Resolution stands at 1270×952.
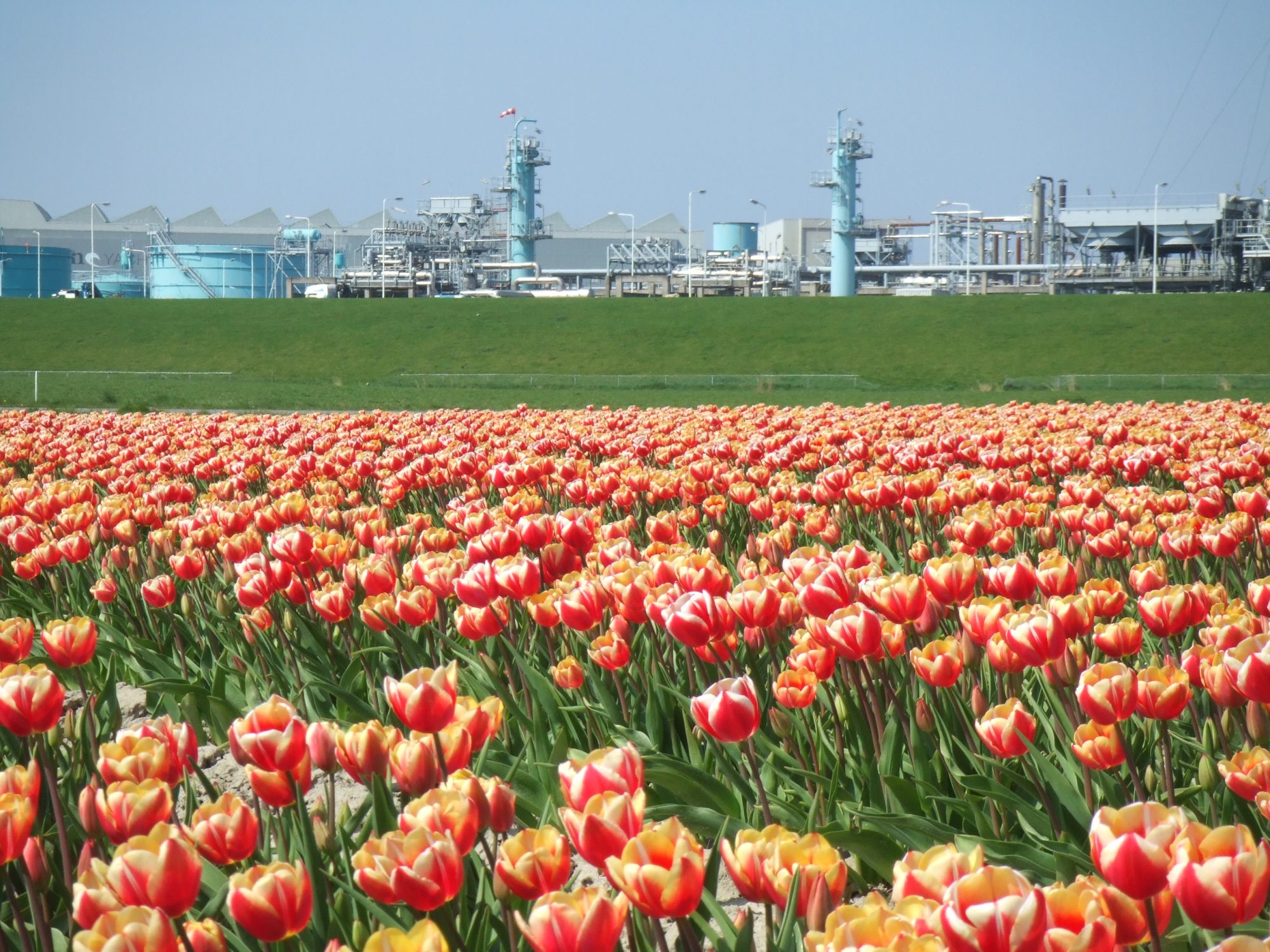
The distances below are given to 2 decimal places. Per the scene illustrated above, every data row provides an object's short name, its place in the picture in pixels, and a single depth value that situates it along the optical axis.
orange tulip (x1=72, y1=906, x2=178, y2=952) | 2.79
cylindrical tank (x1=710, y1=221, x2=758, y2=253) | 124.68
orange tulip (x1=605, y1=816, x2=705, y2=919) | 2.79
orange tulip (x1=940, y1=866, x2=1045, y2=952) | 2.70
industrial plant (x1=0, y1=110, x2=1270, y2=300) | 93.45
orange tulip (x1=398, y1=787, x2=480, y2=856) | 2.91
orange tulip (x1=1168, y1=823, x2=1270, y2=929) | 2.74
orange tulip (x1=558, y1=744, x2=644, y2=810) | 2.90
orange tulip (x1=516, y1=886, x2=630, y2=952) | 2.75
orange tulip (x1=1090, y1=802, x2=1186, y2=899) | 2.78
